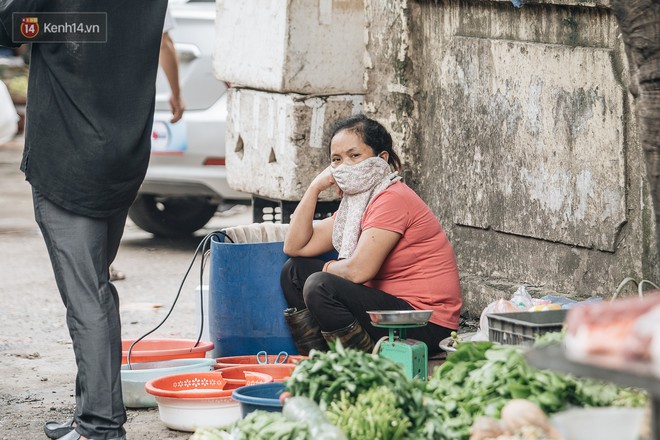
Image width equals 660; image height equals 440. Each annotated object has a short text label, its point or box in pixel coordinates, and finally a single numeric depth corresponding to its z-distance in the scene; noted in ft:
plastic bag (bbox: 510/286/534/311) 31.13
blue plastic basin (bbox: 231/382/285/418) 25.67
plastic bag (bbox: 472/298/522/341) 29.71
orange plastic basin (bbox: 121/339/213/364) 33.67
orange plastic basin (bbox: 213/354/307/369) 33.49
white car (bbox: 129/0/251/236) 54.07
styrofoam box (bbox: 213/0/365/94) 42.27
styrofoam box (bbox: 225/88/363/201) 42.57
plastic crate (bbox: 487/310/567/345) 24.86
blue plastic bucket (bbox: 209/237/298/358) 34.16
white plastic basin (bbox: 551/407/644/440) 17.61
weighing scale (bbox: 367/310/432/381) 28.71
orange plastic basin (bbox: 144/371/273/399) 30.60
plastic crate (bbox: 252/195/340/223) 42.07
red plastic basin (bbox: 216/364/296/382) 31.31
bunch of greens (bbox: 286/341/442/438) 22.32
